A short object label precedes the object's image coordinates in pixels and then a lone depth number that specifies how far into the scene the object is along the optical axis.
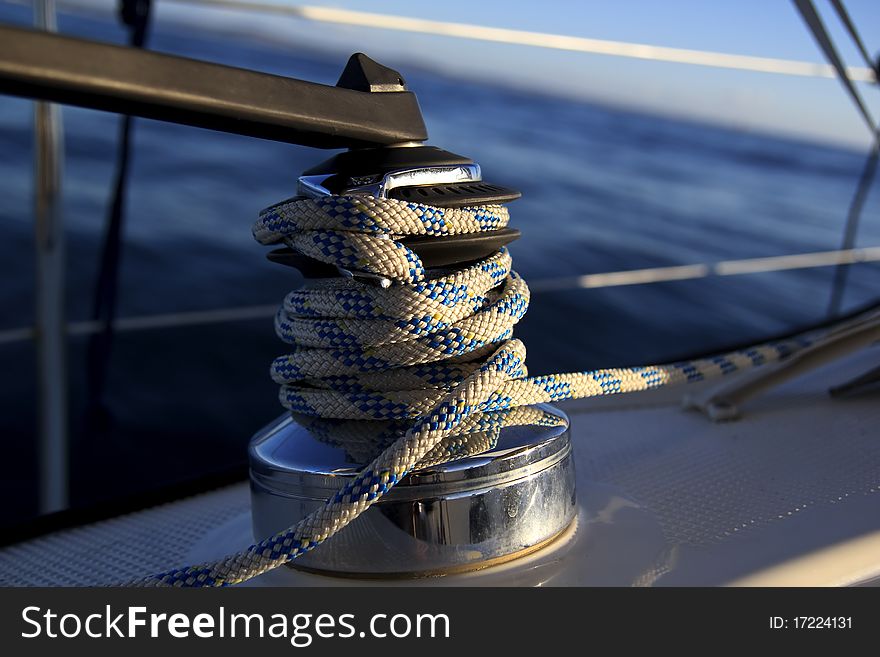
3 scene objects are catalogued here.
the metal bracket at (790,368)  1.02
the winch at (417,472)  0.63
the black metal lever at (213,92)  0.46
